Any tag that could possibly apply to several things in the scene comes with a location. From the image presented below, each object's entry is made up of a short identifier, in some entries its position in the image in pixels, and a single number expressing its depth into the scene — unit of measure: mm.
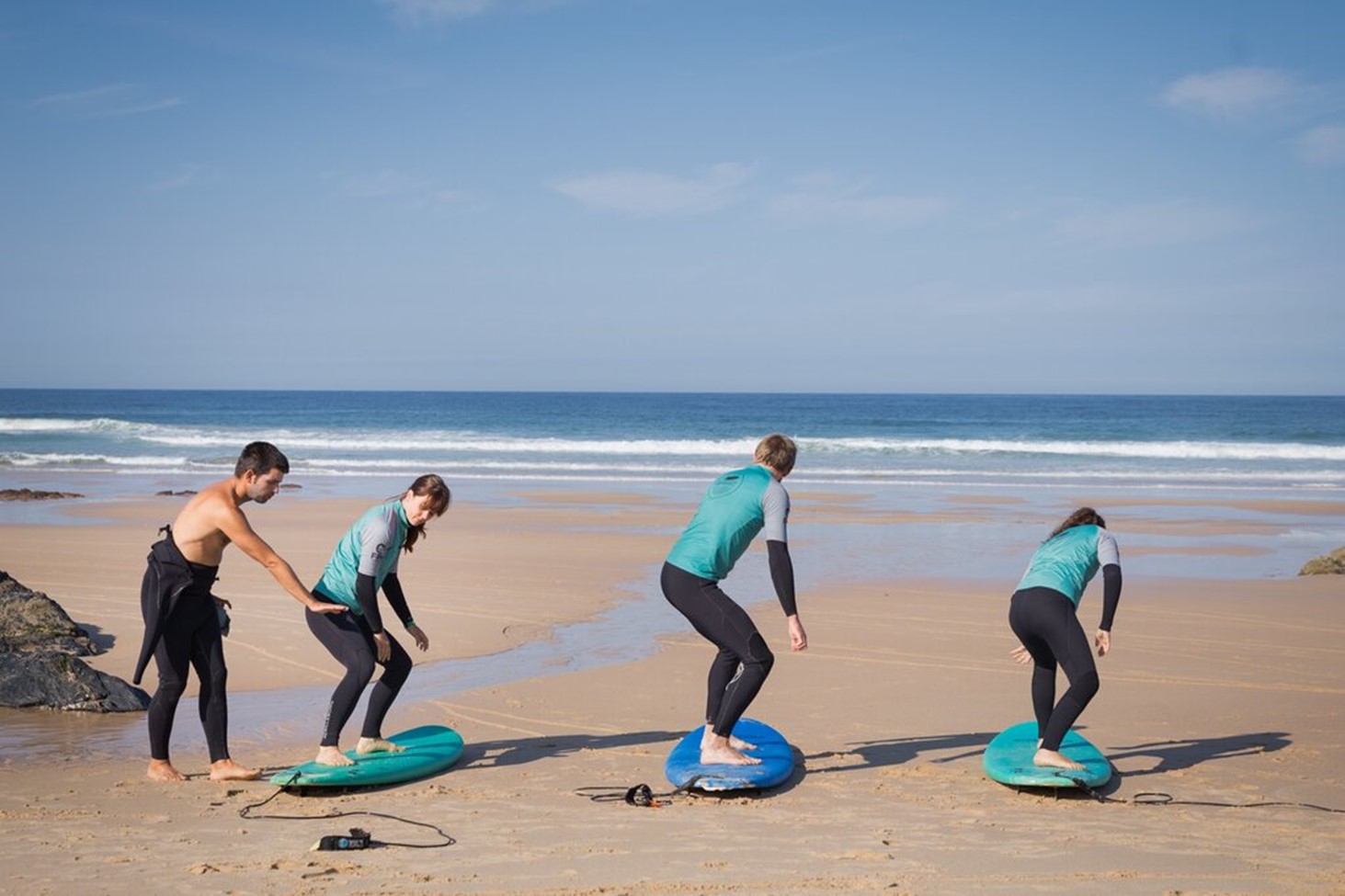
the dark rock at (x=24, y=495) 21719
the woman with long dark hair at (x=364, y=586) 5762
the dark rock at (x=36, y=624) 8508
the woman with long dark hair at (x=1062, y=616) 5809
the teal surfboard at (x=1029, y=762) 5750
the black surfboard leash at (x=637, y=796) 5621
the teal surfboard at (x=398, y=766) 5680
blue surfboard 5754
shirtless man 5625
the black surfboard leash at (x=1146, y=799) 5707
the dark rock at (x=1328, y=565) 13016
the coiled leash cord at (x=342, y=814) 5141
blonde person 5891
